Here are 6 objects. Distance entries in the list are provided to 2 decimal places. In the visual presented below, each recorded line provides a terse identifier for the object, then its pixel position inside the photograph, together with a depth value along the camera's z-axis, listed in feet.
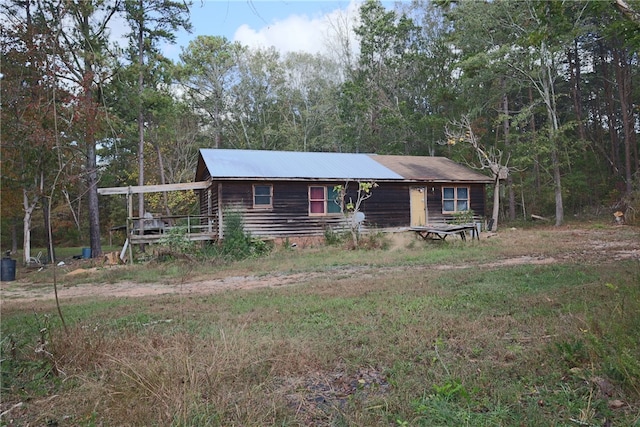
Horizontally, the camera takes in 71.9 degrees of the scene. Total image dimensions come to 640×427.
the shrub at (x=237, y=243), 54.44
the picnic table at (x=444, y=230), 55.47
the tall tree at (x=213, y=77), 121.19
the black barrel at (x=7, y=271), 50.80
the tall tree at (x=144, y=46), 69.17
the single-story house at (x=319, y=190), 62.28
